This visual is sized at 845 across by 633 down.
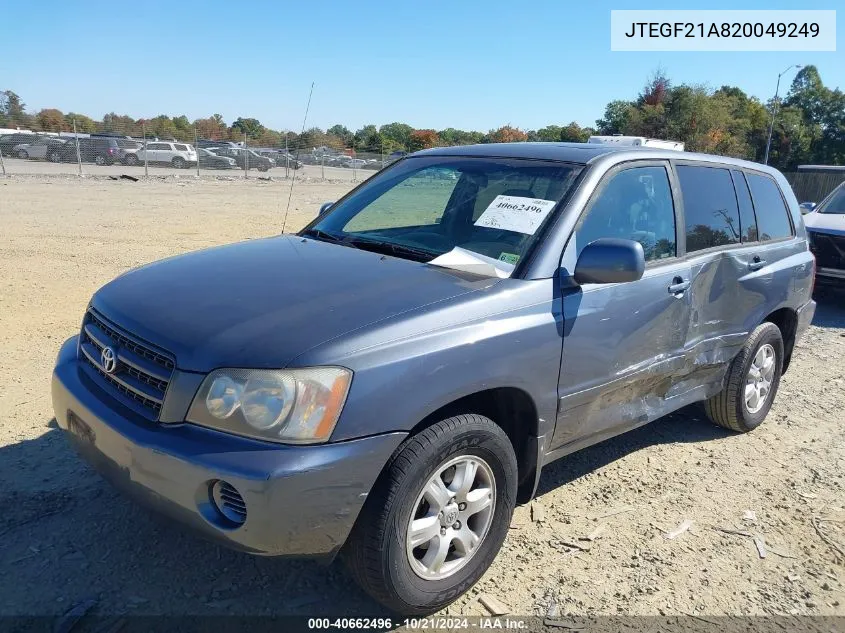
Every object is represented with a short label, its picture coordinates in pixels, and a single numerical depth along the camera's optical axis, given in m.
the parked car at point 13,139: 28.50
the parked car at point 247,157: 34.66
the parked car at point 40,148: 29.81
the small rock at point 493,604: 2.78
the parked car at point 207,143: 35.69
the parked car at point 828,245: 8.86
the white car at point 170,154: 32.44
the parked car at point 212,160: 33.88
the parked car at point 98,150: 29.45
